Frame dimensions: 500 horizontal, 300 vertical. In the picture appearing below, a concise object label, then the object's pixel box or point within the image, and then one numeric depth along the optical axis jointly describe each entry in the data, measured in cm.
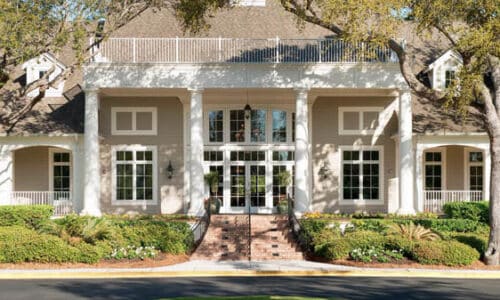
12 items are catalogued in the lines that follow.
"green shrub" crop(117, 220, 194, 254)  1884
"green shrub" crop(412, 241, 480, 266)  1758
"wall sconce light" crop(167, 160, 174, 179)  2665
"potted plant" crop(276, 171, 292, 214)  2546
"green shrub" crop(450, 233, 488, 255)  1841
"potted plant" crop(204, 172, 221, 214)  2456
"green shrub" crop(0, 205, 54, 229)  2194
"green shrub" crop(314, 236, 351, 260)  1827
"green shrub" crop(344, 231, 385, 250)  1836
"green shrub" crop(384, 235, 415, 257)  1806
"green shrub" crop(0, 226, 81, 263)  1747
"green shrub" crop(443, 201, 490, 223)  2227
